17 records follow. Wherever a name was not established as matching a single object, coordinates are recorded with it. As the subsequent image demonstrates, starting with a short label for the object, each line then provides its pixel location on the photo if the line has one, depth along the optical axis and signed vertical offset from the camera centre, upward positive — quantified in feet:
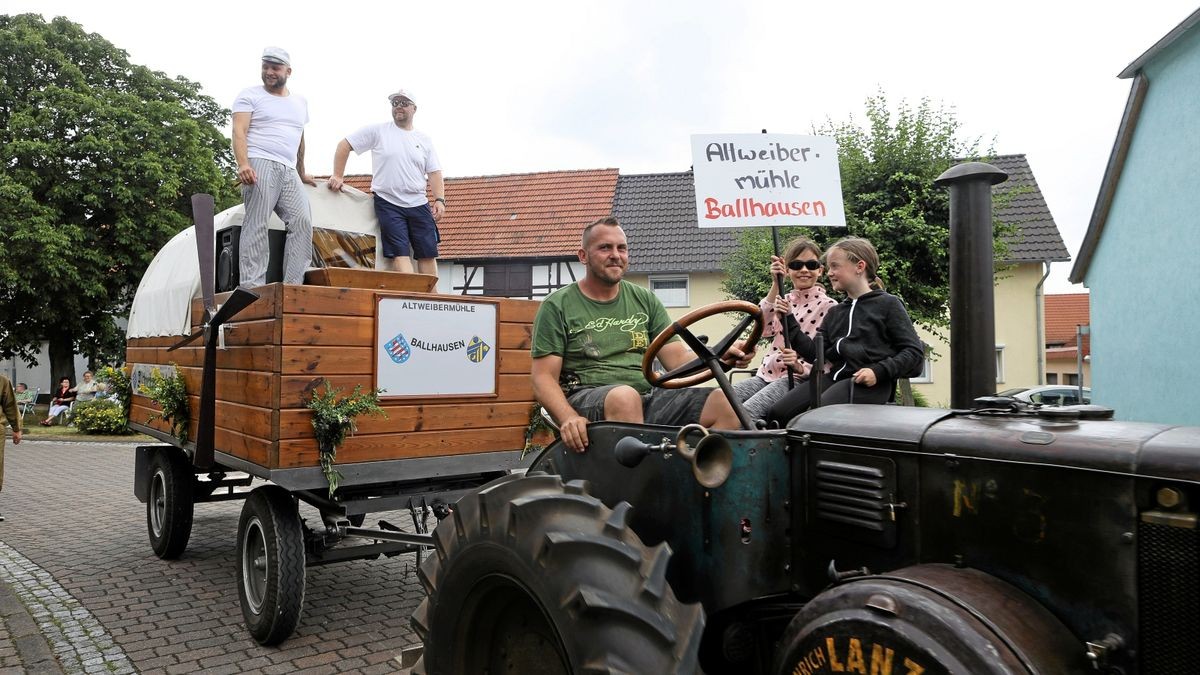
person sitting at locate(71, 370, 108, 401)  61.00 -2.90
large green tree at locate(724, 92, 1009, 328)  41.83 +7.74
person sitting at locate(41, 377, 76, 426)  63.93 -3.93
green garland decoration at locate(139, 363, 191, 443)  17.25 -1.05
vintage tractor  5.18 -1.57
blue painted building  35.23 +4.85
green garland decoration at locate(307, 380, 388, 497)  13.20 -1.14
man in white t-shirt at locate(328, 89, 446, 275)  19.75 +4.11
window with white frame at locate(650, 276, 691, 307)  74.64 +5.39
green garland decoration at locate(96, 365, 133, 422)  22.58 -0.93
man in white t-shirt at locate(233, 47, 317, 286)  17.46 +3.91
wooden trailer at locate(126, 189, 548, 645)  13.29 -0.96
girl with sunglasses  12.93 +0.59
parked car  46.99 -2.50
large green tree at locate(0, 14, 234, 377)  65.46 +14.22
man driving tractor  9.93 +0.07
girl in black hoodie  11.36 +0.12
